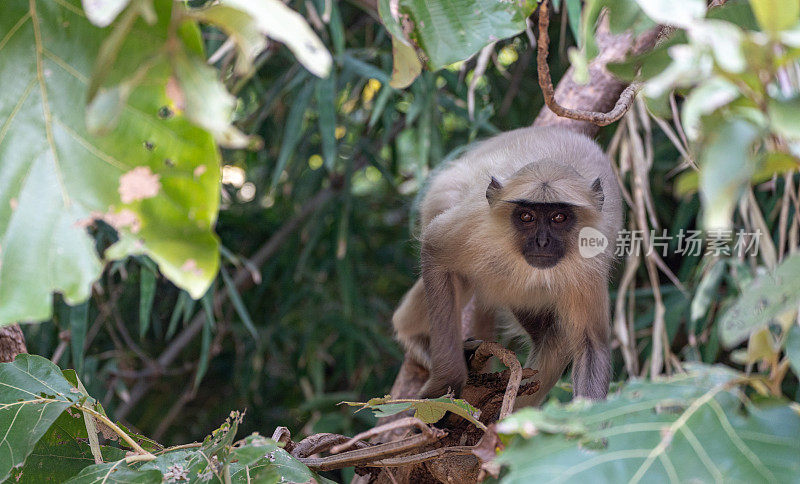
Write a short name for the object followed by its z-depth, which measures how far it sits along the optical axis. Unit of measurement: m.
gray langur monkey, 4.07
